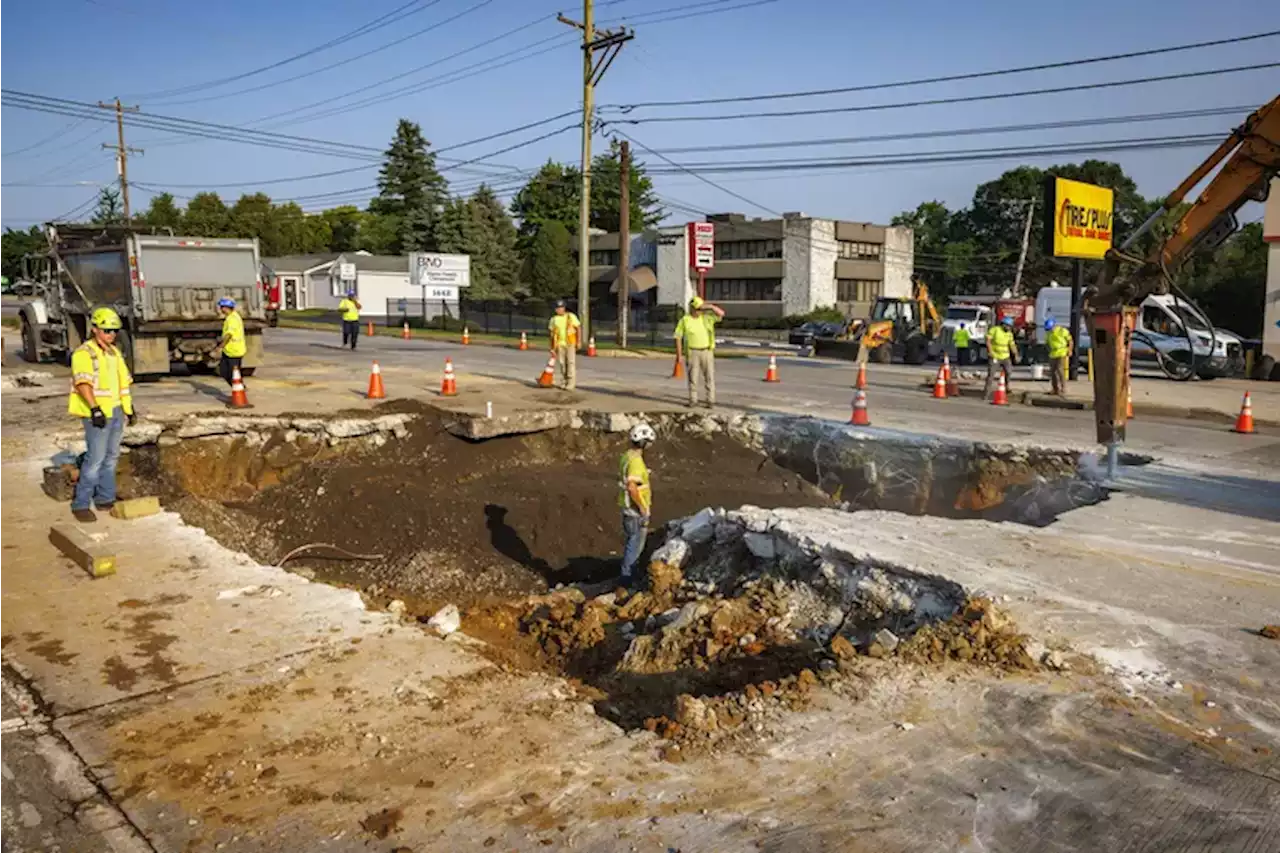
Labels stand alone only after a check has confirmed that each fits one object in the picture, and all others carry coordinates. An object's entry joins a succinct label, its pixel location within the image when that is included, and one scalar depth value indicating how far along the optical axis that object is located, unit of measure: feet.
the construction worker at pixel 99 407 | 27.96
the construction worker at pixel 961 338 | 82.62
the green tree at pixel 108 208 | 238.68
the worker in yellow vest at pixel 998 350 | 58.34
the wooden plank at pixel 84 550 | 22.18
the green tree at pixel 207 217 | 261.85
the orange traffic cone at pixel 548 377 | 58.13
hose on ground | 29.89
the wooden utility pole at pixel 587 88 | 93.45
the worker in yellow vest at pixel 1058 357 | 58.85
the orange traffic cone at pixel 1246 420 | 47.98
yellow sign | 69.77
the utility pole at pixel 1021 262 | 169.48
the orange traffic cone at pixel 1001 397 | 57.26
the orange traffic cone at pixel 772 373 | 68.80
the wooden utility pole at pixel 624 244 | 103.45
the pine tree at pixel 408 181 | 252.21
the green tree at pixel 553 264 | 204.03
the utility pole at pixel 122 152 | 155.84
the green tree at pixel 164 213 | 256.11
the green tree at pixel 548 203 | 229.86
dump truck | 55.52
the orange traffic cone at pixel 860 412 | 45.96
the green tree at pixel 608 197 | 228.22
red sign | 83.61
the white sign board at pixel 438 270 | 141.08
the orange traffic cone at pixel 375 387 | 50.90
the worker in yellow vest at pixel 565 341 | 55.42
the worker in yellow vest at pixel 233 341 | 48.98
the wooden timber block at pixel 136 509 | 27.63
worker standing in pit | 26.09
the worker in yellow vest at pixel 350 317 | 85.20
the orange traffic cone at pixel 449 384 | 54.08
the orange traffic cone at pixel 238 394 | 45.96
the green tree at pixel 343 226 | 279.69
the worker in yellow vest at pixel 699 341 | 48.03
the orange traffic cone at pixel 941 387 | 60.92
